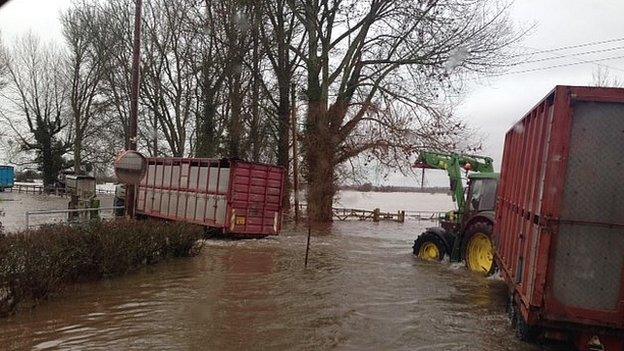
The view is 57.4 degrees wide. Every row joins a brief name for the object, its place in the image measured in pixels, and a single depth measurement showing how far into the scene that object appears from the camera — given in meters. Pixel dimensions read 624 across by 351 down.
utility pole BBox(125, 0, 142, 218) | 17.36
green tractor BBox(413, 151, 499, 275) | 13.31
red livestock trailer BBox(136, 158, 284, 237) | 19.00
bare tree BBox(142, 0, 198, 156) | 35.19
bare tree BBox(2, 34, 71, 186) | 53.38
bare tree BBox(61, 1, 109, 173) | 40.61
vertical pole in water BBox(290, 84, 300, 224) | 28.42
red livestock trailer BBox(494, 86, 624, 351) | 5.54
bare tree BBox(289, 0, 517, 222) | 27.16
